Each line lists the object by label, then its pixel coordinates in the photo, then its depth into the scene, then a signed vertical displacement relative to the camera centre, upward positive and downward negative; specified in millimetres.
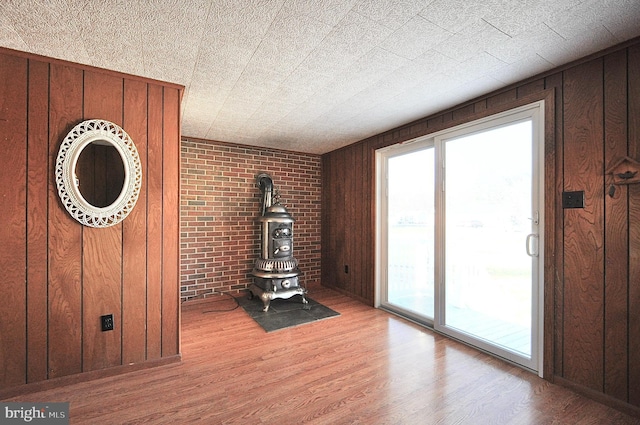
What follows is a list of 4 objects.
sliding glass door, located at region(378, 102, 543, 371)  2309 -161
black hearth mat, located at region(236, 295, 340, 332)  3180 -1155
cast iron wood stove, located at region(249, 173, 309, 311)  3658 -593
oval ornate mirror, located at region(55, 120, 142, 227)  2016 +292
